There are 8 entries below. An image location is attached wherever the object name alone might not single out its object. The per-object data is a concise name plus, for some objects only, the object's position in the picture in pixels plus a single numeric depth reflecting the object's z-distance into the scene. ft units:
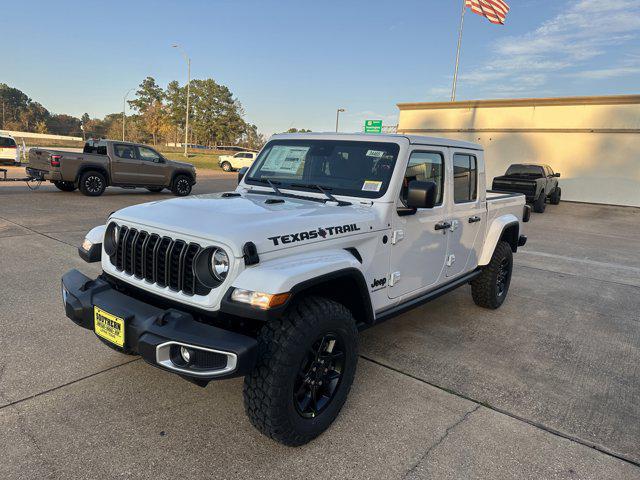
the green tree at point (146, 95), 241.96
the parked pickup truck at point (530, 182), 50.14
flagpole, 90.07
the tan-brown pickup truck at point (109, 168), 41.06
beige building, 64.08
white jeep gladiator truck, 7.24
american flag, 71.26
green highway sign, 85.75
